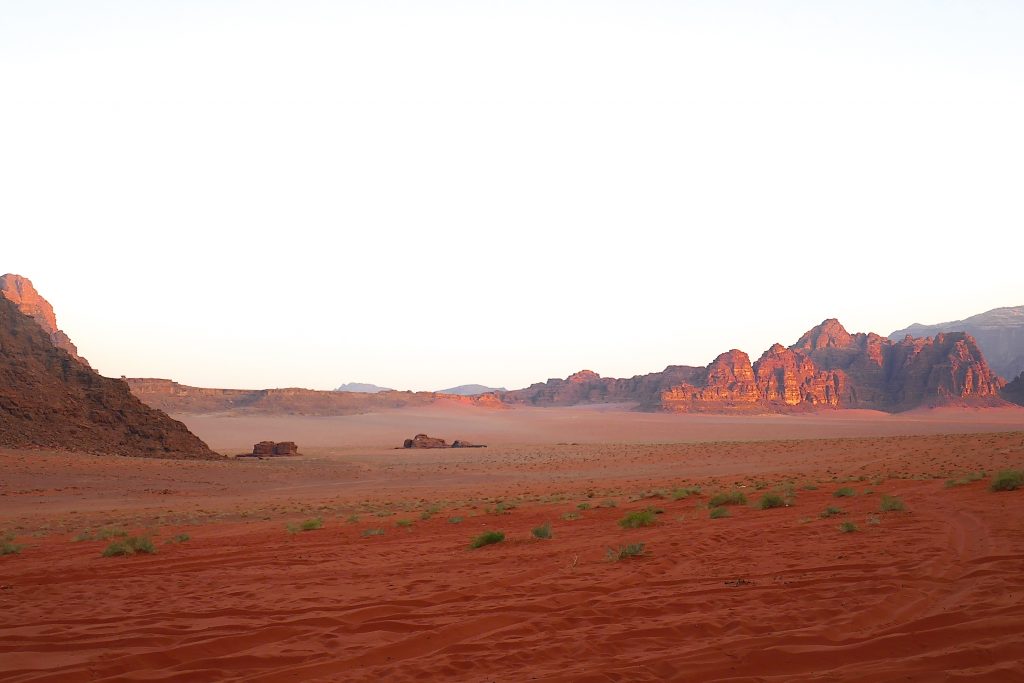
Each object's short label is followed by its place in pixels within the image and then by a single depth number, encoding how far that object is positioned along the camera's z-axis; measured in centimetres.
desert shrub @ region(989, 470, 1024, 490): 1360
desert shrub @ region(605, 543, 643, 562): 999
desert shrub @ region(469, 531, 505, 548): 1218
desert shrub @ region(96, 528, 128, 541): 1570
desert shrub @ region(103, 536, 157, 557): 1254
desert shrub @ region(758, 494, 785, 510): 1464
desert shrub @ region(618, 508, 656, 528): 1326
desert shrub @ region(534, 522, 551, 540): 1268
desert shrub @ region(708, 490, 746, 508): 1600
